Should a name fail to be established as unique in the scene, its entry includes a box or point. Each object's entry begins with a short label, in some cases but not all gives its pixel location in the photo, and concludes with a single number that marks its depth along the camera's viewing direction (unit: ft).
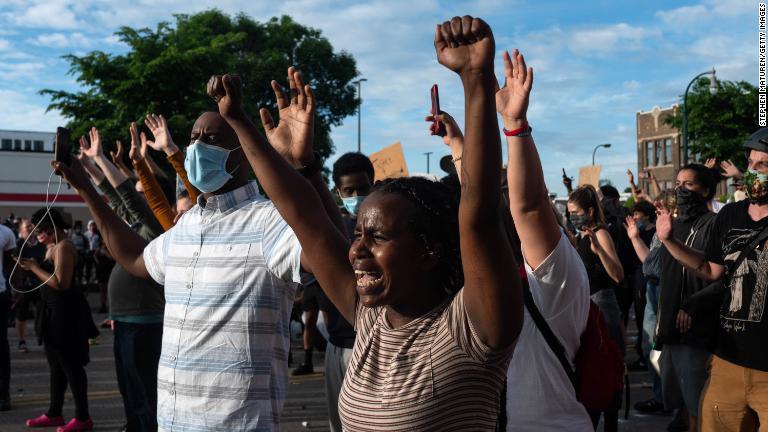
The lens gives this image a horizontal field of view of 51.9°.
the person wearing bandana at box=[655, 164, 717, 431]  14.76
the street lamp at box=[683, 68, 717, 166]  93.50
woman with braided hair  5.67
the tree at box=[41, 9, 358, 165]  90.43
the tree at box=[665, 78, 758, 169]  107.14
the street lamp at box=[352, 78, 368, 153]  150.00
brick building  209.05
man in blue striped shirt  9.05
